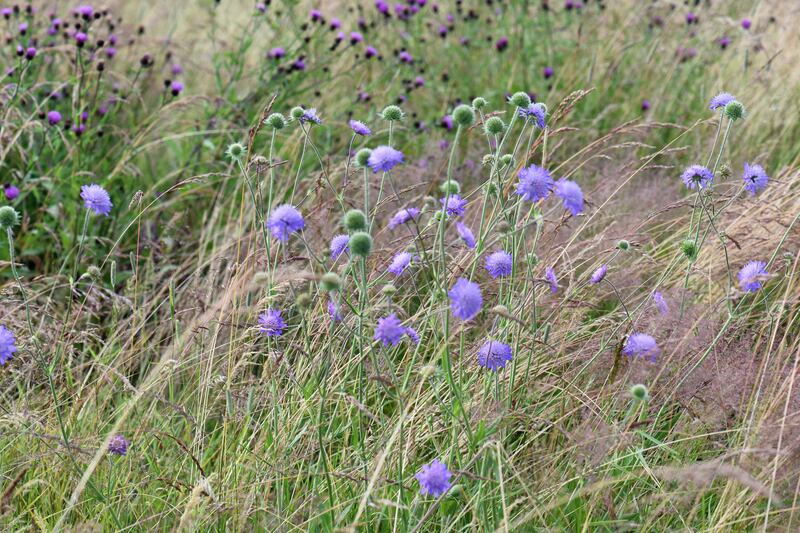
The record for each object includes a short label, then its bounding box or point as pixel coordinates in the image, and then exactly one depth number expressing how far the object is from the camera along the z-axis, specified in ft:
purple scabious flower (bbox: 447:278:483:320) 5.64
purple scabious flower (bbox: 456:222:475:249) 6.53
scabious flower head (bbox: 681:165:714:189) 7.36
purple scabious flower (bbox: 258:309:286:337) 7.07
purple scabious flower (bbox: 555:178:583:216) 5.88
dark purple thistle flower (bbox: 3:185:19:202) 10.73
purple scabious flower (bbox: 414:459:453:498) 5.88
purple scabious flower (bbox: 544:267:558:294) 7.22
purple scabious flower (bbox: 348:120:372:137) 7.36
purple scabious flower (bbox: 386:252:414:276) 6.60
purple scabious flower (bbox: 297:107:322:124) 7.23
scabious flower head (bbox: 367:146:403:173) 6.16
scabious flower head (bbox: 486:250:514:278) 6.77
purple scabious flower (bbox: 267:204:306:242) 5.90
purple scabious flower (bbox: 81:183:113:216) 7.30
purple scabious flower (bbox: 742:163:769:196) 7.71
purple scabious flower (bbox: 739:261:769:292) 6.75
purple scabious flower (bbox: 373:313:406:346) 5.73
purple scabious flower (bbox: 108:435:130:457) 6.88
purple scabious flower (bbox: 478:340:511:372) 6.69
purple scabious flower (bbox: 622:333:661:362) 6.48
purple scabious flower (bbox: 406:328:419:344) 6.42
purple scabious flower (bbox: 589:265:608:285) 7.49
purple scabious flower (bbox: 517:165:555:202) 6.16
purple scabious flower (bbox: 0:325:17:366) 6.30
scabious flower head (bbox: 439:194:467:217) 7.10
